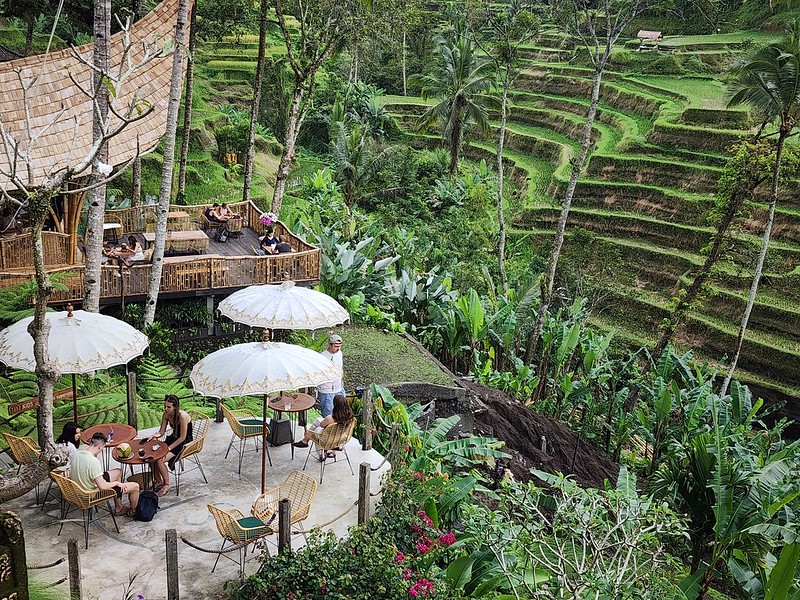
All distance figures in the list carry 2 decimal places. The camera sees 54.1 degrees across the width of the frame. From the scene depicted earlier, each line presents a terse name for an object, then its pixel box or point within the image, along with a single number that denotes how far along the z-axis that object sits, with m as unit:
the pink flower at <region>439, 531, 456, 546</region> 8.16
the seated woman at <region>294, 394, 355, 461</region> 8.91
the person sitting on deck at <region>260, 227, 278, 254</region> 15.10
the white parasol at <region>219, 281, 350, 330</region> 9.78
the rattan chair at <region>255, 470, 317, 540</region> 7.55
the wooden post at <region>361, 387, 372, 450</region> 9.80
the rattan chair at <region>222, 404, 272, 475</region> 9.23
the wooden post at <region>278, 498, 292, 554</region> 7.16
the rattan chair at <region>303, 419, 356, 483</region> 8.96
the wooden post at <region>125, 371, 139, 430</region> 9.44
